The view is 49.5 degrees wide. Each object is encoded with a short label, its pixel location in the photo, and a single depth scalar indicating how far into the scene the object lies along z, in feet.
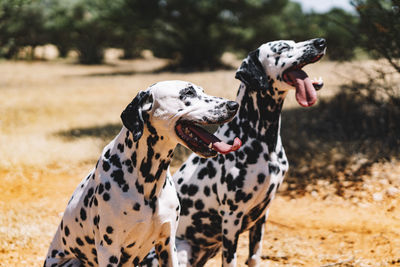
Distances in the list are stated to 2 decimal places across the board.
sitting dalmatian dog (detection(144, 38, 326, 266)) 11.98
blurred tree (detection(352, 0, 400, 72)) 26.48
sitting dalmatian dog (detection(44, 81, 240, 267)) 9.53
